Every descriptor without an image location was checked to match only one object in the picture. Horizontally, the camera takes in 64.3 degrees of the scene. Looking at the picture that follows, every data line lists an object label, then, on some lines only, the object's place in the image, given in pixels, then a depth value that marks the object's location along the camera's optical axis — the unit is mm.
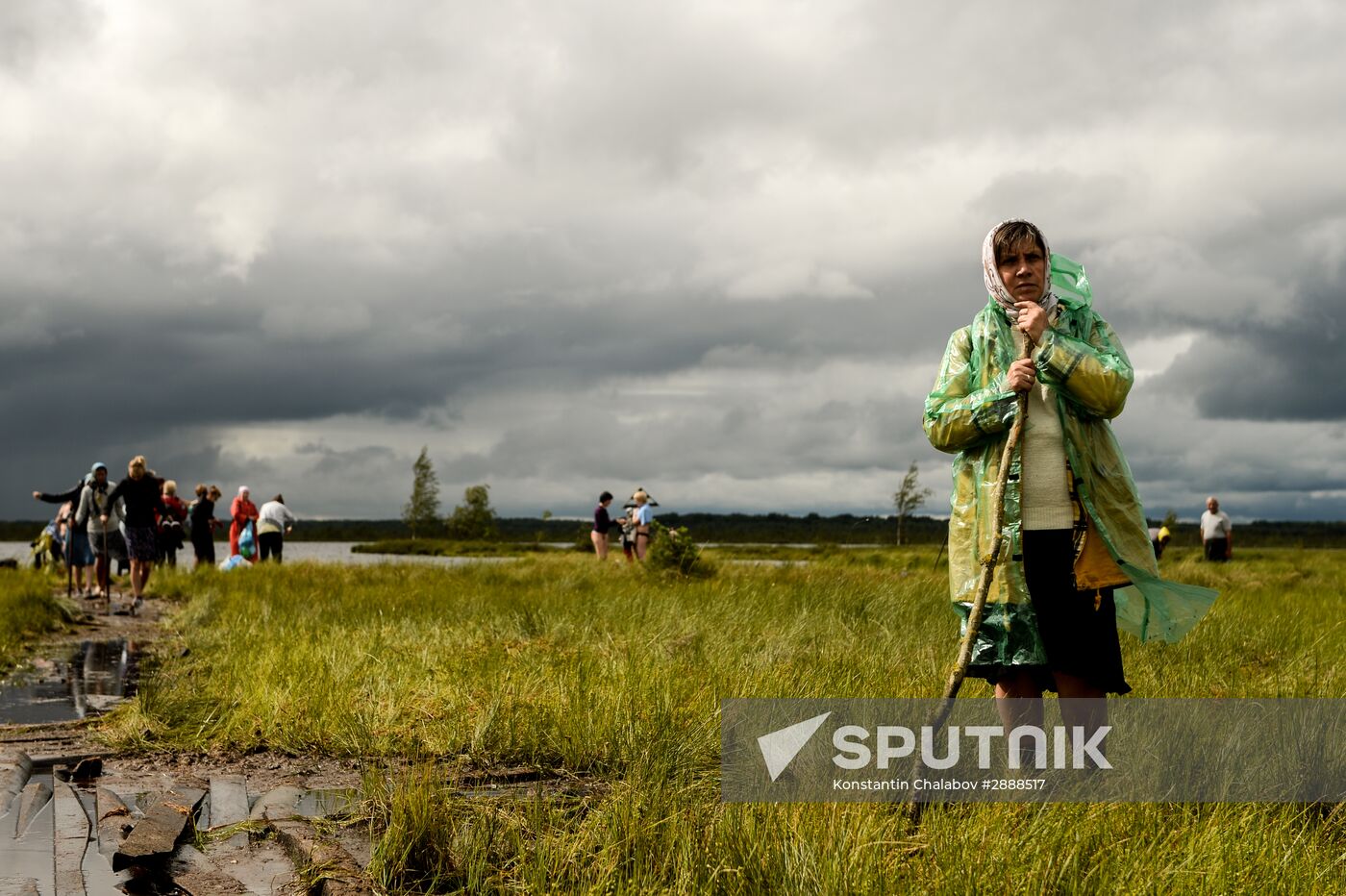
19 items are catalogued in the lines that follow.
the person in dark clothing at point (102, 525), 14609
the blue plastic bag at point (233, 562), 18788
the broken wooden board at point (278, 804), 4139
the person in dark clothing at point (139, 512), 13648
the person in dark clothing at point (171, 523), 20341
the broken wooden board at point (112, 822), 3933
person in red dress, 20812
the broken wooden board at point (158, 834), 3699
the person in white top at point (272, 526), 20500
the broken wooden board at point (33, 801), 4305
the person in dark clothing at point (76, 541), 16089
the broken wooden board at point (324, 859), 3273
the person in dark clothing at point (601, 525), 23422
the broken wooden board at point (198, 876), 3434
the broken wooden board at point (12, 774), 4660
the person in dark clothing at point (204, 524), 20203
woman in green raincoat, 3469
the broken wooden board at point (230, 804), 3938
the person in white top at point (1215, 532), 24297
